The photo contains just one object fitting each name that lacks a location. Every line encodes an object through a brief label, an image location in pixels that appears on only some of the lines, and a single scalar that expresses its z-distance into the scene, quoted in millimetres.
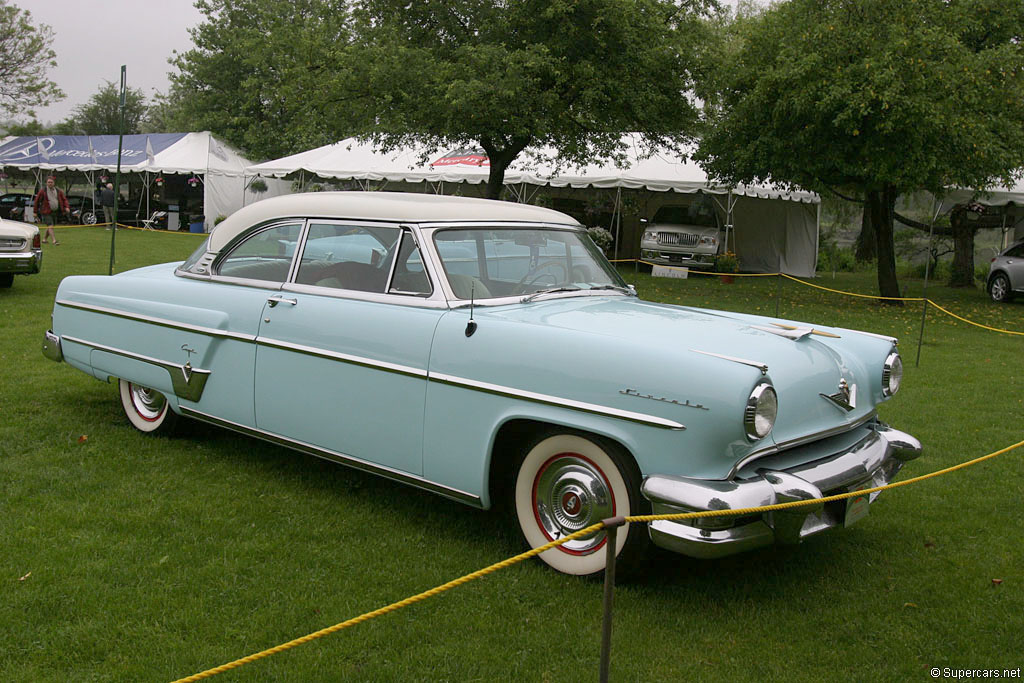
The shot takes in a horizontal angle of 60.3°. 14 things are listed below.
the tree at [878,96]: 14250
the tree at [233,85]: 41281
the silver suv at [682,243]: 20984
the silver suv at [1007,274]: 18312
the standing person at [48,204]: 19194
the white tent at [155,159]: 30422
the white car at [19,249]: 11664
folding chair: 30639
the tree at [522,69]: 15422
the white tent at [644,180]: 21156
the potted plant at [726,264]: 21312
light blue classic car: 3414
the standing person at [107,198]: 28516
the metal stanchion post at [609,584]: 2645
